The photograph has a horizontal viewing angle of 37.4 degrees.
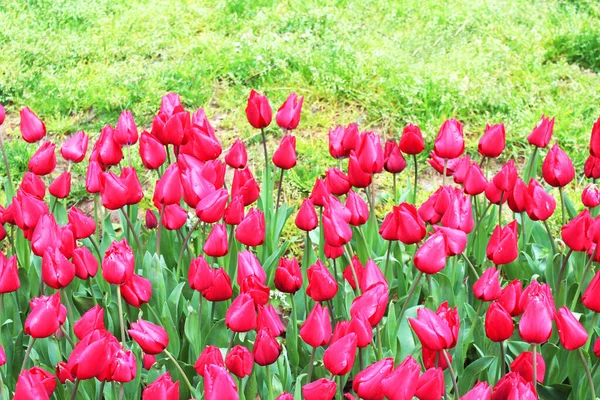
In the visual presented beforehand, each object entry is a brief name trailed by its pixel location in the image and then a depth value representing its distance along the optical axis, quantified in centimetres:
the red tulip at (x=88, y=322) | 204
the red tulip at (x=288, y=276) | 221
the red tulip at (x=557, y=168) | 255
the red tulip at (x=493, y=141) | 270
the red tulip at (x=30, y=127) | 284
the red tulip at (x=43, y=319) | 200
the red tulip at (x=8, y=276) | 220
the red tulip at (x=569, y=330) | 193
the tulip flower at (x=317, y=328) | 195
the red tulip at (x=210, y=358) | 189
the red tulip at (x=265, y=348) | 193
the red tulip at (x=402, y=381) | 173
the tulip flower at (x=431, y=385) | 179
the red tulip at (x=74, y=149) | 278
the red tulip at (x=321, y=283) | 212
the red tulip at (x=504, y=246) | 231
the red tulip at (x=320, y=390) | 183
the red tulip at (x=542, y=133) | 276
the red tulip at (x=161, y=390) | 179
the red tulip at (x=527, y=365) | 202
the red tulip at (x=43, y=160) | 271
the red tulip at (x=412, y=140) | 275
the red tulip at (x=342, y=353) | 184
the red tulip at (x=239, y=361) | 192
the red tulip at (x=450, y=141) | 264
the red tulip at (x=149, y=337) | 196
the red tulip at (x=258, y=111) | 279
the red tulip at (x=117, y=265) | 216
